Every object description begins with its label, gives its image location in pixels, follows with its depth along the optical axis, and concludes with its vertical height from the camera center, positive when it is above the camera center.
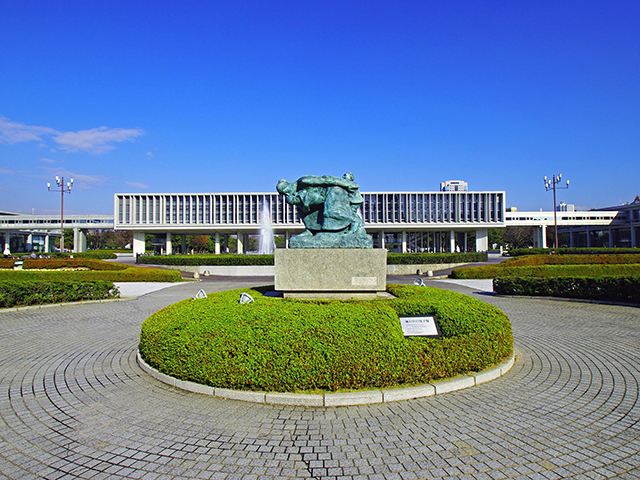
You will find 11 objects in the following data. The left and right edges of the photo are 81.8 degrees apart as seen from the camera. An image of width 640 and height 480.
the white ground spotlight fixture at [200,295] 8.05 -1.04
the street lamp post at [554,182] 41.19 +6.86
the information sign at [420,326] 5.62 -1.27
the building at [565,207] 90.44 +8.86
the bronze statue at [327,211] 8.66 +0.86
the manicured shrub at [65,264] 24.75 -0.99
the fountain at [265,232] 48.66 +1.99
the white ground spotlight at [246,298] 7.31 -1.02
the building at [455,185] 137.85 +23.67
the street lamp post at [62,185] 40.44 +7.09
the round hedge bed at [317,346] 4.72 -1.38
